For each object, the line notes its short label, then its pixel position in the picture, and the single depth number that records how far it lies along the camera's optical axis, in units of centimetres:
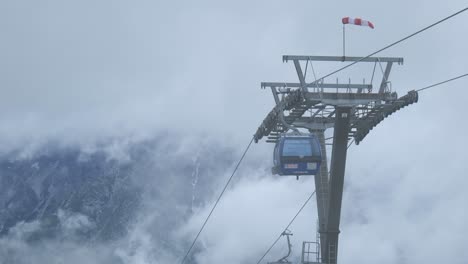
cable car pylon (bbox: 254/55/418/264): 4803
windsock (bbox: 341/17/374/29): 4481
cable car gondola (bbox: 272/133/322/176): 4891
